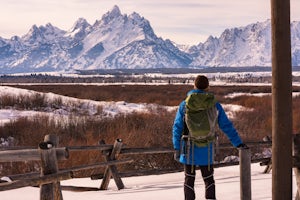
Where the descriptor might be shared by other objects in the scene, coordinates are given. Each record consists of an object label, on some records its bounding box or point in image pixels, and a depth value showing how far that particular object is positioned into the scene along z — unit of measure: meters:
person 8.91
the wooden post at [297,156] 8.52
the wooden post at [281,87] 6.44
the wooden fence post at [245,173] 7.74
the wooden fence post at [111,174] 14.41
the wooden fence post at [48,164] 8.63
